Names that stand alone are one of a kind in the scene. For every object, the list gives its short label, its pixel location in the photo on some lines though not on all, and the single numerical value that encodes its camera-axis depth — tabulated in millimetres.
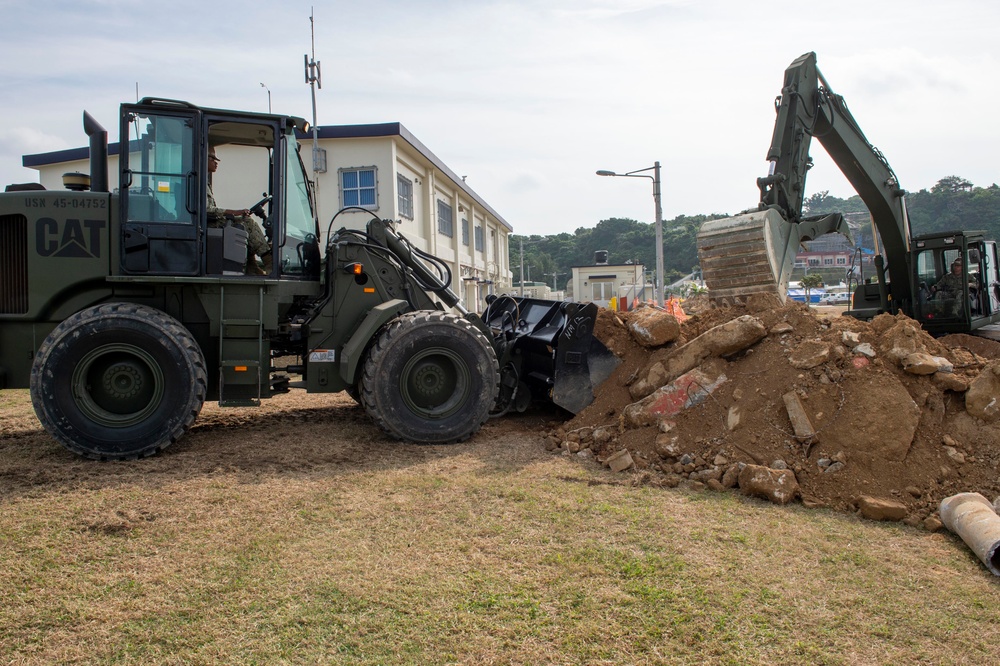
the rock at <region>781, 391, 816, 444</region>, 5480
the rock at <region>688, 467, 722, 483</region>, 5309
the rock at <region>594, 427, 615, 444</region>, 6246
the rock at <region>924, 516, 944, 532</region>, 4406
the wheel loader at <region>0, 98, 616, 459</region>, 5809
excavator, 7070
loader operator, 6383
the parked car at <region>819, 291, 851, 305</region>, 51762
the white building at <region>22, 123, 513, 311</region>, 20141
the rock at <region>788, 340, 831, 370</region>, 6035
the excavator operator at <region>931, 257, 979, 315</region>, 9633
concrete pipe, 3814
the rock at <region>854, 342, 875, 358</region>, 5980
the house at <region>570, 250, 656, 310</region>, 43031
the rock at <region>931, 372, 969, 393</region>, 5672
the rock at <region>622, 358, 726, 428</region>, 6203
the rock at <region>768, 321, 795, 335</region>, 6520
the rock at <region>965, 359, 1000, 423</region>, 5422
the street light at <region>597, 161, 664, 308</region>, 20531
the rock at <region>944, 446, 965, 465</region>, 5133
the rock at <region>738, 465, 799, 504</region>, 4914
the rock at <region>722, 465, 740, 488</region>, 5195
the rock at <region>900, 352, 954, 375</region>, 5742
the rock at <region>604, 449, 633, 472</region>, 5688
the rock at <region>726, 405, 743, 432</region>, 5809
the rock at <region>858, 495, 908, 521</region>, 4602
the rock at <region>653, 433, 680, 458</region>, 5730
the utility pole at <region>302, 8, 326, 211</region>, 18781
